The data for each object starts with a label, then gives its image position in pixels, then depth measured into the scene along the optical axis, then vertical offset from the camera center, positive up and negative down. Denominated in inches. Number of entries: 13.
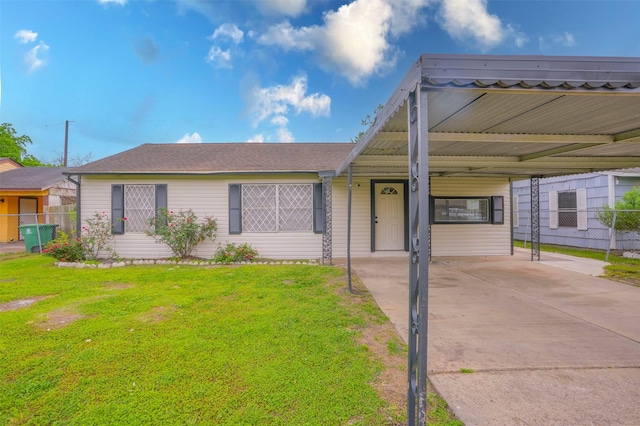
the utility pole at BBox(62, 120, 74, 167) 941.5 +247.8
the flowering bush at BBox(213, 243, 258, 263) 313.5 -38.5
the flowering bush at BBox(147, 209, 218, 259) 311.1 -13.4
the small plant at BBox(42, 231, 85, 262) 306.5 -33.4
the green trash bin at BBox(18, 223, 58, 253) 372.5 -22.3
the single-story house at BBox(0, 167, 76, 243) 462.9 +35.2
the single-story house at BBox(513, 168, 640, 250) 375.9 +10.9
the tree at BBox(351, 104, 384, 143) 1014.4 +313.0
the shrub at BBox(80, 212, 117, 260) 318.3 -19.6
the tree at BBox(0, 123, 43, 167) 1005.8 +245.0
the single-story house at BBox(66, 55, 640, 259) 293.7 +23.0
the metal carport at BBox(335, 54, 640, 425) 73.0 +38.5
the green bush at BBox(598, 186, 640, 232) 340.2 +1.3
